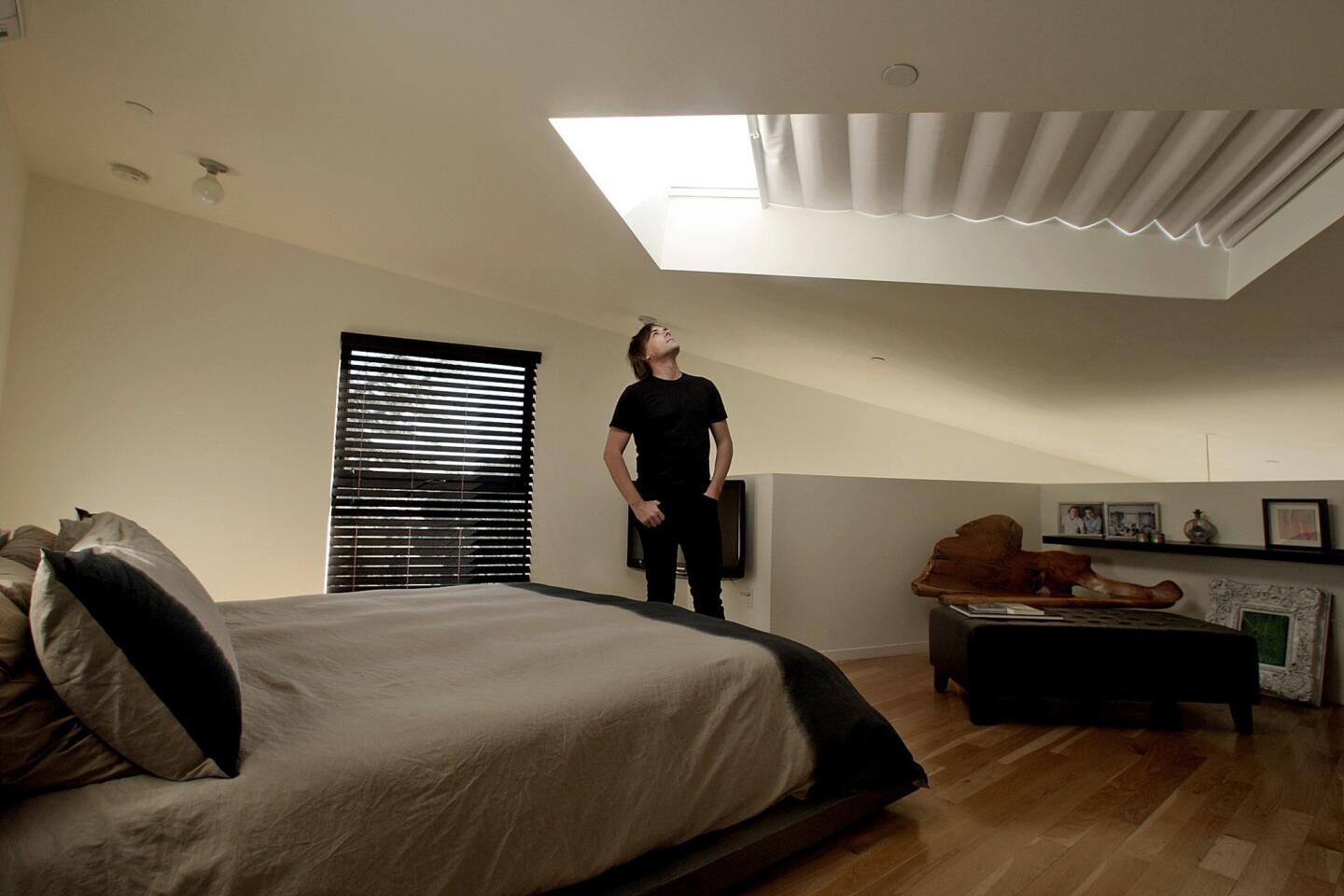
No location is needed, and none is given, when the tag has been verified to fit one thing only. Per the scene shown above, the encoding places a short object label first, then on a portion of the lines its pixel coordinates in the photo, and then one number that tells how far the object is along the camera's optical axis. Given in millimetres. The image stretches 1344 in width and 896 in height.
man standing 2721
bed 891
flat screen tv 3990
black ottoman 2596
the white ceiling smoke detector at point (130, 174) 3416
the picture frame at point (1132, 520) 3775
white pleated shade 2066
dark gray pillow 917
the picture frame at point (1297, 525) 2996
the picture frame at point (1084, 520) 4008
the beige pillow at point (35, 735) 896
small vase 3465
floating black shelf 2873
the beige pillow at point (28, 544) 1541
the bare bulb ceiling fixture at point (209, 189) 3215
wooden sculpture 3523
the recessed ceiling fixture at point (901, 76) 1810
